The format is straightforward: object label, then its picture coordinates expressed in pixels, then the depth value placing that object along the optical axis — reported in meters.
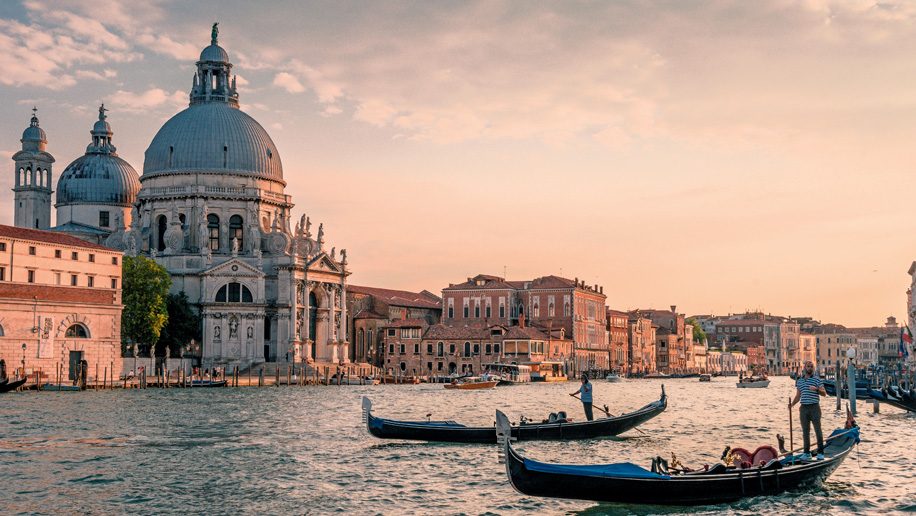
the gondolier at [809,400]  19.30
